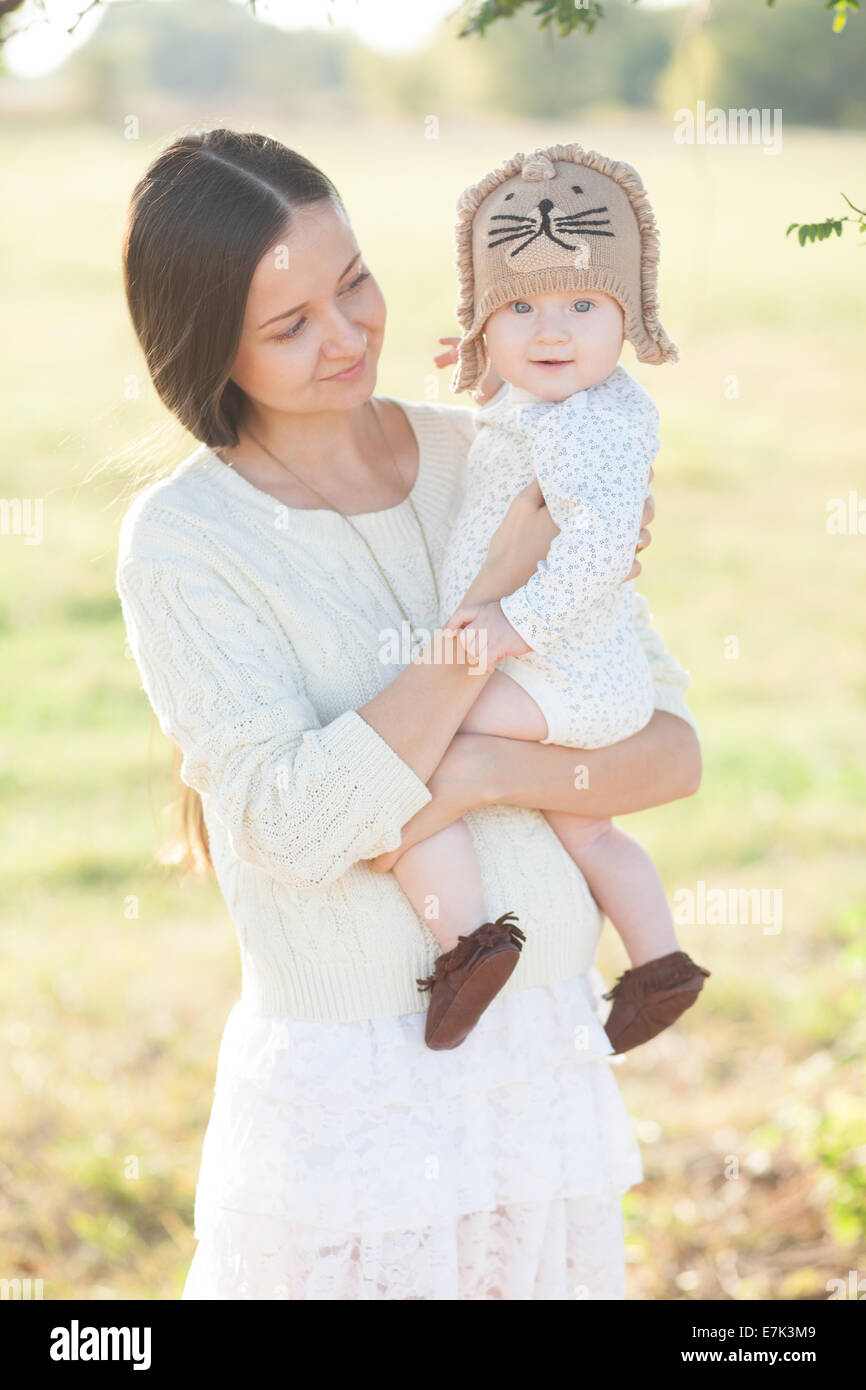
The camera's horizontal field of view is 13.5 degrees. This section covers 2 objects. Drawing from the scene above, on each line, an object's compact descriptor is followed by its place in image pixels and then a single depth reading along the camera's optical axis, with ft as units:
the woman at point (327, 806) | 8.81
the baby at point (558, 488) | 8.88
